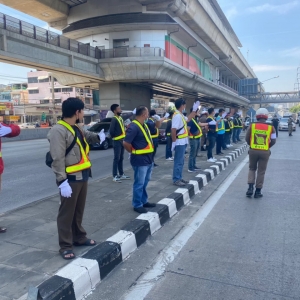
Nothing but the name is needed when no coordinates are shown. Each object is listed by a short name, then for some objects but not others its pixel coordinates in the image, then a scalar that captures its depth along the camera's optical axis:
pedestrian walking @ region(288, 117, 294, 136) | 24.82
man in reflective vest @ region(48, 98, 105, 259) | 3.15
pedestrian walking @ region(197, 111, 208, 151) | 10.78
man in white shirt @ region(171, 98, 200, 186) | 6.48
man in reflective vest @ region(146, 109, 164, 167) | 8.94
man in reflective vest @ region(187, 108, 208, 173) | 8.22
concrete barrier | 25.31
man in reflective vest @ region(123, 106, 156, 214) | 4.75
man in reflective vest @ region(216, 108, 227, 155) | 11.78
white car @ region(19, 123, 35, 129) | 48.85
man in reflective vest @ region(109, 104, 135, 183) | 7.11
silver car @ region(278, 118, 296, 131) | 33.41
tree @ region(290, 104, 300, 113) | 128.85
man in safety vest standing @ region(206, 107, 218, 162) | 10.03
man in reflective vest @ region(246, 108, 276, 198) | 6.12
